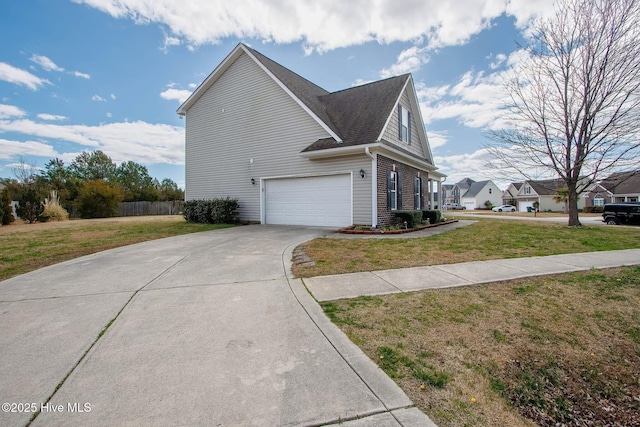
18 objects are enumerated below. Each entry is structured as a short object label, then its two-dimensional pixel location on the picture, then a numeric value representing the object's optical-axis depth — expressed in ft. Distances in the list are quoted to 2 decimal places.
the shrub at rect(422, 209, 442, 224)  44.50
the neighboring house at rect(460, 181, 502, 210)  201.77
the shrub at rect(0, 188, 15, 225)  59.46
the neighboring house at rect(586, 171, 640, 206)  120.18
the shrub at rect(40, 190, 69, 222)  67.77
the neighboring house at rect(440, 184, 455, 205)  232.76
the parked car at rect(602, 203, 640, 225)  56.29
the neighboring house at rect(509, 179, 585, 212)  148.60
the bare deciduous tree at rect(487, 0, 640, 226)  35.58
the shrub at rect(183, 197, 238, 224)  43.78
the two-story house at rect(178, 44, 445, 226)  36.06
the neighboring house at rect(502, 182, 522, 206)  180.36
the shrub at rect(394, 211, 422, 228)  36.91
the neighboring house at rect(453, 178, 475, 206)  222.26
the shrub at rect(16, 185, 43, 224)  65.36
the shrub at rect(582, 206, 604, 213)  119.03
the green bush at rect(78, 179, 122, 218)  81.97
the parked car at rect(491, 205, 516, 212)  165.69
